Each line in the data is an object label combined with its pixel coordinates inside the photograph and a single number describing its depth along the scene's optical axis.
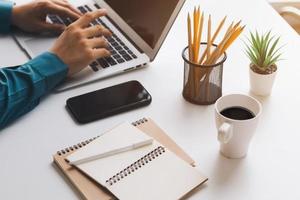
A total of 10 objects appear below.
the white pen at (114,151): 0.84
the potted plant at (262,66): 1.00
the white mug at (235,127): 0.81
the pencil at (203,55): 0.98
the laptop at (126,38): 1.08
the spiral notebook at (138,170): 0.79
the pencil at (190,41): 0.96
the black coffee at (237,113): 0.86
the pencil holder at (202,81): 0.97
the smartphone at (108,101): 0.97
